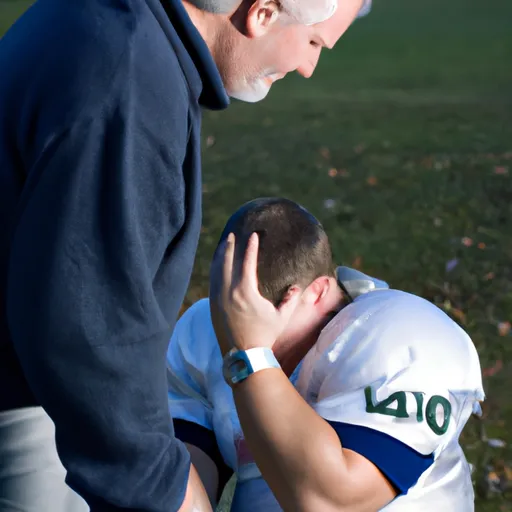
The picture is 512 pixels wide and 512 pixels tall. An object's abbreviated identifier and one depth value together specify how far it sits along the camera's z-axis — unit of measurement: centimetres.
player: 246
